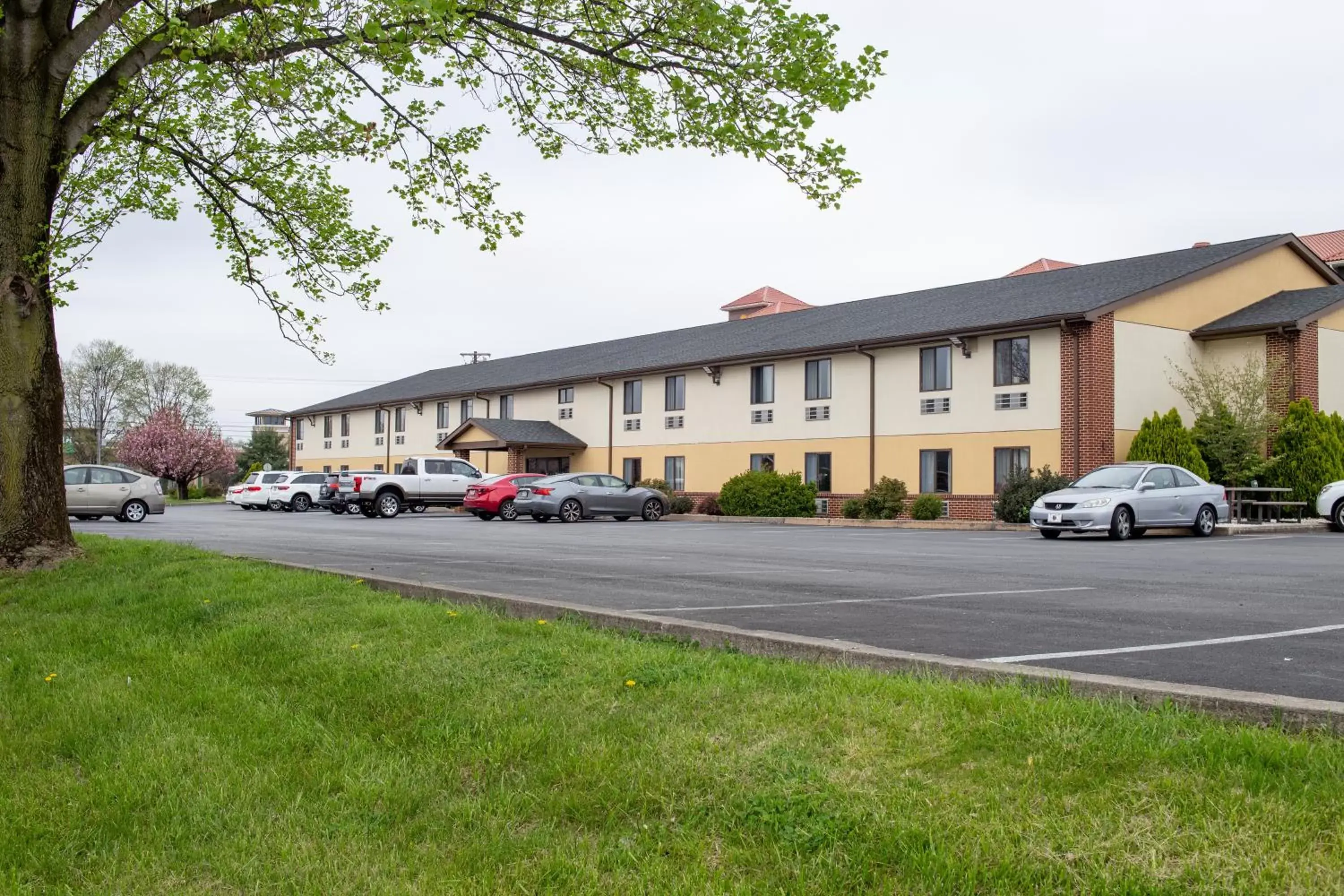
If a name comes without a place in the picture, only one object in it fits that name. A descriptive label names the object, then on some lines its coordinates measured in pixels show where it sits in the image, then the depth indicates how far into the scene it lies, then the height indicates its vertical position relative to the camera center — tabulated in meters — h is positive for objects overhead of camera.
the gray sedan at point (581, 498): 32.59 -0.91
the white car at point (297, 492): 46.59 -1.01
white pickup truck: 37.16 -0.62
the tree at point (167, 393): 96.38 +6.55
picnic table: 26.69 -0.88
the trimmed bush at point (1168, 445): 28.08 +0.56
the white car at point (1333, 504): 25.56 -0.85
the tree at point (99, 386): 93.50 +6.89
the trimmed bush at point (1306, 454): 28.83 +0.32
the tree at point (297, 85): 11.81 +4.34
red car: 34.31 -0.95
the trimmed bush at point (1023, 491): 27.66 -0.59
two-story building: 30.09 +2.82
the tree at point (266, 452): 88.44 +1.30
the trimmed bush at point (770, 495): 35.19 -0.89
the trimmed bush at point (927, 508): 31.44 -1.13
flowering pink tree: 77.19 +1.15
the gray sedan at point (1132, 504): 21.50 -0.73
